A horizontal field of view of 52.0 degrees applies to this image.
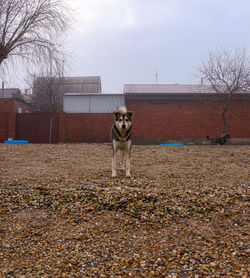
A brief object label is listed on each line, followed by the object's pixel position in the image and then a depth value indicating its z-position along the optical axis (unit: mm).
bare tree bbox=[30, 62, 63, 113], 20172
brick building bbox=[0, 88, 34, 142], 18547
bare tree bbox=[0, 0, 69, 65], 10773
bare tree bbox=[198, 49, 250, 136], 16359
